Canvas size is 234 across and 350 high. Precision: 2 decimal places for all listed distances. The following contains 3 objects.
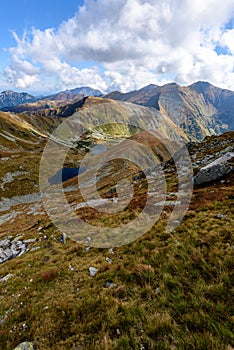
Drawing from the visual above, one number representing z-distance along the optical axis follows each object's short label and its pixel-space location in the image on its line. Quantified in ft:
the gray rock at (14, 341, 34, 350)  22.26
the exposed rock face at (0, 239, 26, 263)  65.51
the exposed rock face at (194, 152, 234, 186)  91.35
